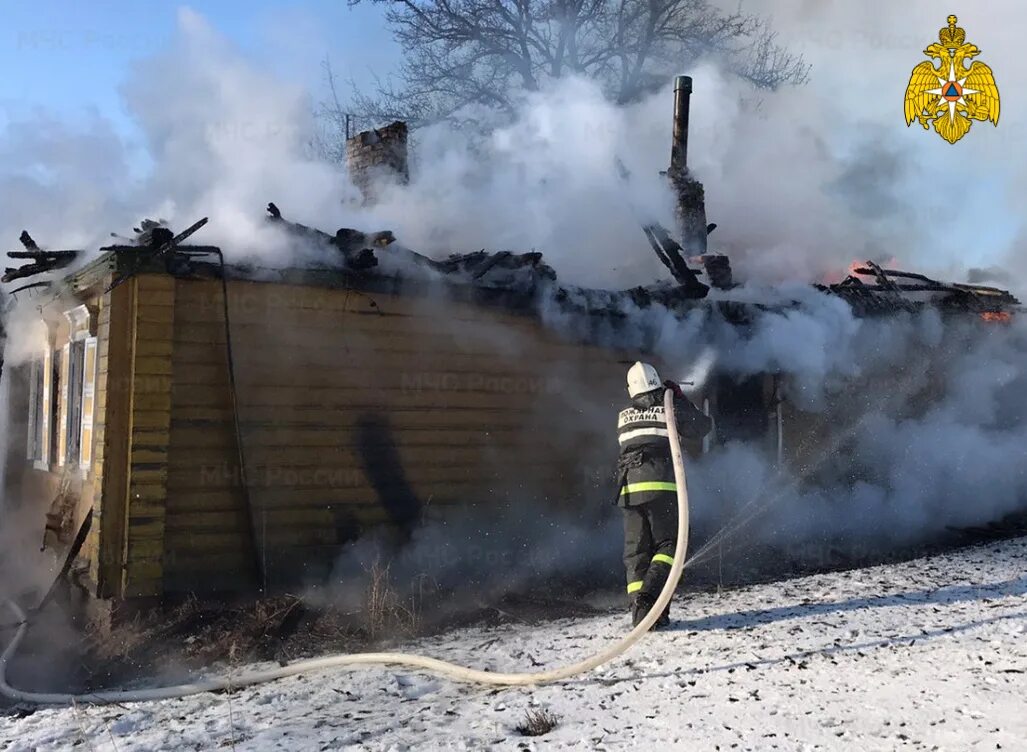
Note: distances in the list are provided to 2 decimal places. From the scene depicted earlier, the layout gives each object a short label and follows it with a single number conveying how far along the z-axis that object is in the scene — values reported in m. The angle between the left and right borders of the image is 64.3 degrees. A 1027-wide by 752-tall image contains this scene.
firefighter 5.48
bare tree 21.47
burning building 6.91
